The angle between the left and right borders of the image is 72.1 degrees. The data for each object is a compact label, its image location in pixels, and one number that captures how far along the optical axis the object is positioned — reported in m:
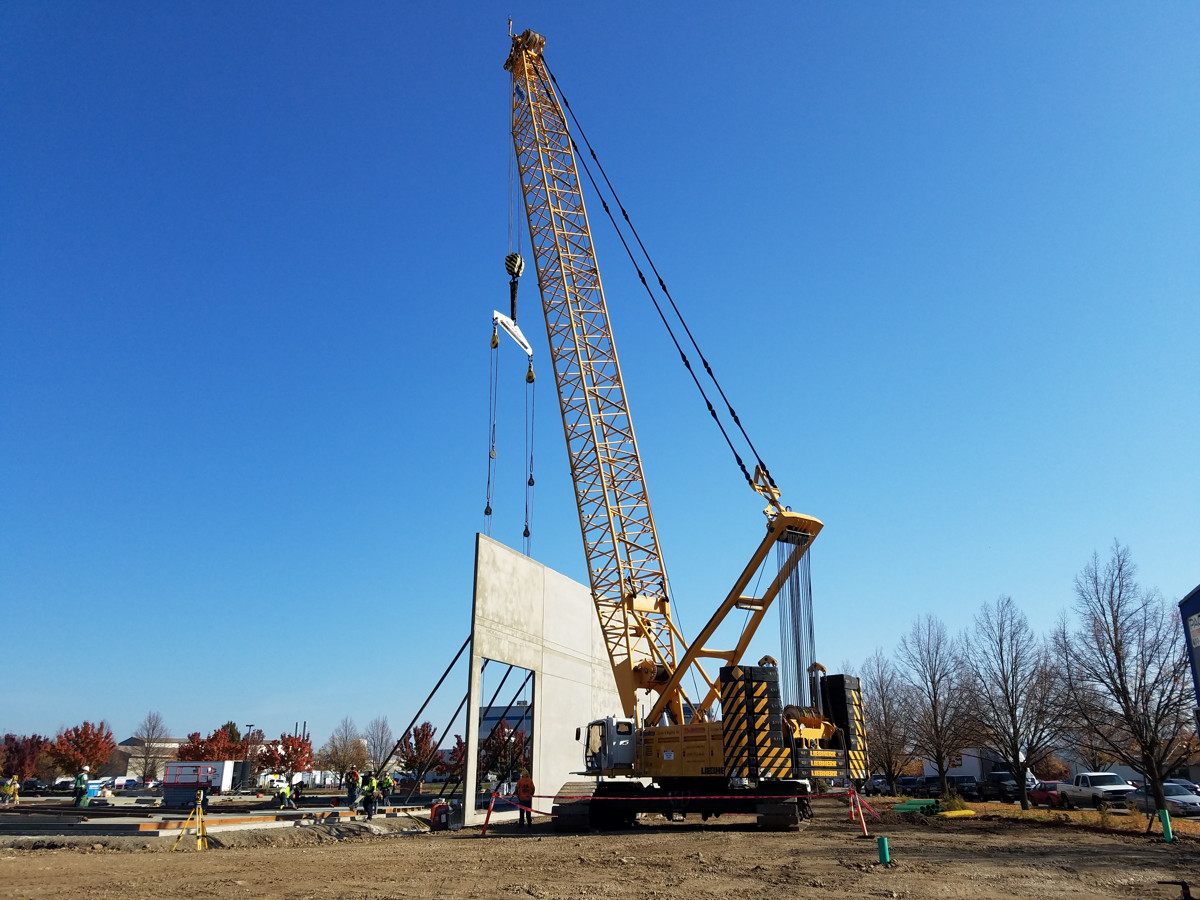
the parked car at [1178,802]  26.59
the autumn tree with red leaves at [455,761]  47.19
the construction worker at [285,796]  29.16
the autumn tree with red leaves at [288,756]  53.53
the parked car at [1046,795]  33.19
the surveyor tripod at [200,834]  17.38
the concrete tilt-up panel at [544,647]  25.98
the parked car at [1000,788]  39.38
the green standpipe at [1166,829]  16.59
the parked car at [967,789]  42.81
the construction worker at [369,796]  23.92
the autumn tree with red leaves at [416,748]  52.38
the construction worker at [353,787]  27.11
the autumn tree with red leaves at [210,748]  54.91
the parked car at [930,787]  44.01
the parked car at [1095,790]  29.78
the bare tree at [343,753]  72.44
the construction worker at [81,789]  32.72
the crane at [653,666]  20.89
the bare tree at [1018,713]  32.81
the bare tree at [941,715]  40.53
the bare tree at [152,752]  79.28
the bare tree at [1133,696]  22.34
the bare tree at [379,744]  86.41
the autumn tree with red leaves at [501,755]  33.25
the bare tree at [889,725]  47.41
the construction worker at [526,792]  22.84
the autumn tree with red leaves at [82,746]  60.09
